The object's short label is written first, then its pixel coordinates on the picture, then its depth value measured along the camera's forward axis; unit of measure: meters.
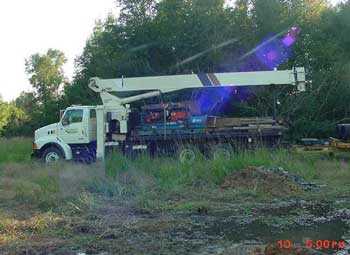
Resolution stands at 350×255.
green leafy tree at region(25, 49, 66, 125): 86.62
